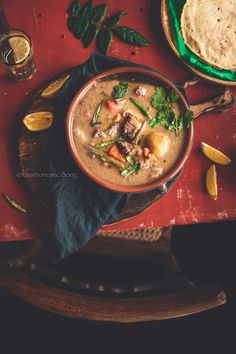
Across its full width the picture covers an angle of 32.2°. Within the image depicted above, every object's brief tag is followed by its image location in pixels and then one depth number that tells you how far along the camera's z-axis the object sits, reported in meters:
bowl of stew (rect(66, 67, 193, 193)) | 1.66
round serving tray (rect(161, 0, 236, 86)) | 1.89
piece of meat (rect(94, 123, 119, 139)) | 1.68
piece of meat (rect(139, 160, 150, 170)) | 1.67
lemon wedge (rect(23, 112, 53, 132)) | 1.74
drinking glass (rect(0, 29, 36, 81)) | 1.80
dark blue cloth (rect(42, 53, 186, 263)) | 1.68
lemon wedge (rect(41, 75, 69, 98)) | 1.76
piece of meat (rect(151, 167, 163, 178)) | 1.67
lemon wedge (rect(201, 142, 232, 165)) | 1.88
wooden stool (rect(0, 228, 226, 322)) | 1.36
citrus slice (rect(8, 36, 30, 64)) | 1.81
